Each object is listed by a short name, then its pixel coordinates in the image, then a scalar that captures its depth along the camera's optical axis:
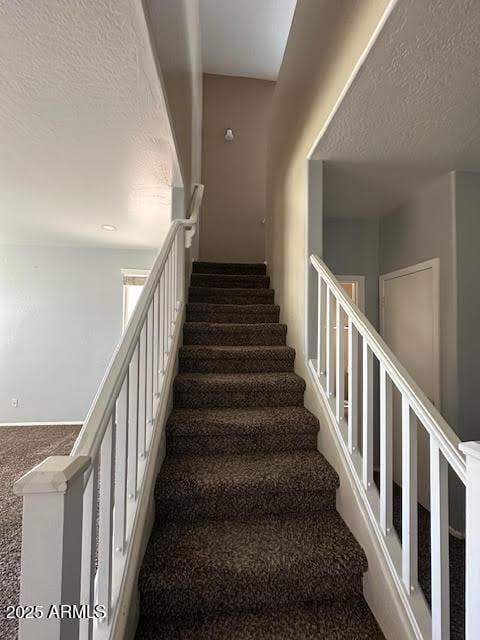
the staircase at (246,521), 1.14
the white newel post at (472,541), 0.79
